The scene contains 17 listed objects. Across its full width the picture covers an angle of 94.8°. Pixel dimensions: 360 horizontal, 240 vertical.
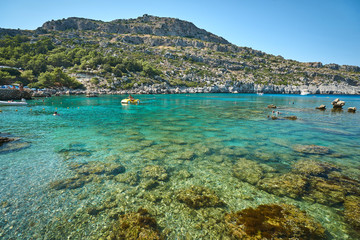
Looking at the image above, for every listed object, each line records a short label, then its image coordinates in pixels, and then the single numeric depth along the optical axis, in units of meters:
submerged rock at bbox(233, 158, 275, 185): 9.41
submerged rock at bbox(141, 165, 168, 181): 9.37
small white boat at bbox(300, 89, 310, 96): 141.95
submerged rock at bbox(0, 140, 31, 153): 12.68
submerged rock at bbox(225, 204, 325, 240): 5.45
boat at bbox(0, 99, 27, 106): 39.90
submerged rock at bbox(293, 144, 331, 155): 13.60
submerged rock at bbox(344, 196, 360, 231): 6.11
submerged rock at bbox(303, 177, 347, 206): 7.49
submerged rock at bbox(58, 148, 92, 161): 11.94
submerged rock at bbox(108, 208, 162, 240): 5.42
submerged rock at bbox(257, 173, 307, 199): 8.03
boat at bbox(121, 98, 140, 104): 50.19
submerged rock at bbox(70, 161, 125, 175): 9.74
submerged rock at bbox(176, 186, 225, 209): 7.19
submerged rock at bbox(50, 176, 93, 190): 8.23
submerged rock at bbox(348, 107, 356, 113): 40.31
